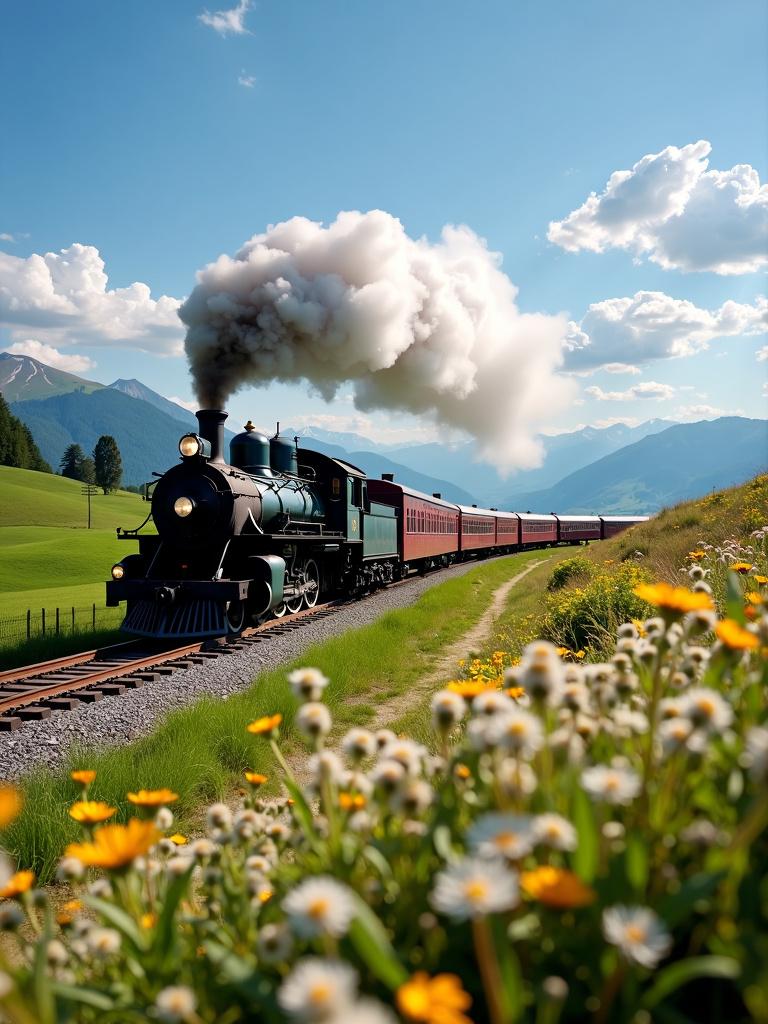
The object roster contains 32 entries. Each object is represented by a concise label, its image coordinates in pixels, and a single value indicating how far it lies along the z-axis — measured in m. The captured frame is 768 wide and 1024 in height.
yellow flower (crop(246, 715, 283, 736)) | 1.79
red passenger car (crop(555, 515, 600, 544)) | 53.78
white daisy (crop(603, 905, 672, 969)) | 0.85
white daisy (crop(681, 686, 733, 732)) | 1.12
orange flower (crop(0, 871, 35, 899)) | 1.56
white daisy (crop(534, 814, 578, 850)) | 1.00
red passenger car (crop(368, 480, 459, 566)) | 23.06
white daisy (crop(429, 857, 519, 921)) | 0.80
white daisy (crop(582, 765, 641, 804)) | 1.06
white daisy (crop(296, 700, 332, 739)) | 1.42
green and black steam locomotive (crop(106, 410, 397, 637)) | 11.51
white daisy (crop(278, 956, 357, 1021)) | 0.71
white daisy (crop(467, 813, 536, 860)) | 0.90
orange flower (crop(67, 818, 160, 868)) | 1.21
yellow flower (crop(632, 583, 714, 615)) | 1.41
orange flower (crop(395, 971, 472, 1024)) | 0.75
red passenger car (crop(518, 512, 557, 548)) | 48.09
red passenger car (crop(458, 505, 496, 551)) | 35.88
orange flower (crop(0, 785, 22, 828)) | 1.13
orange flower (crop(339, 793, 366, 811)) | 1.47
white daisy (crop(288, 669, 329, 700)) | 1.51
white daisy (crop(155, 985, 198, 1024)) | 1.07
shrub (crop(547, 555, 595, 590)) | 15.55
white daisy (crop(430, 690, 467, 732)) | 1.41
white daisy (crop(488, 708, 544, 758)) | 1.06
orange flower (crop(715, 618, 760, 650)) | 1.29
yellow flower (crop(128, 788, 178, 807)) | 1.62
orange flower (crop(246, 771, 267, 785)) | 2.04
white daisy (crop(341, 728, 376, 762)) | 1.46
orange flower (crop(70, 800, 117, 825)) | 1.68
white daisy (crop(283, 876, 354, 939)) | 0.87
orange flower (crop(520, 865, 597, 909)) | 0.87
